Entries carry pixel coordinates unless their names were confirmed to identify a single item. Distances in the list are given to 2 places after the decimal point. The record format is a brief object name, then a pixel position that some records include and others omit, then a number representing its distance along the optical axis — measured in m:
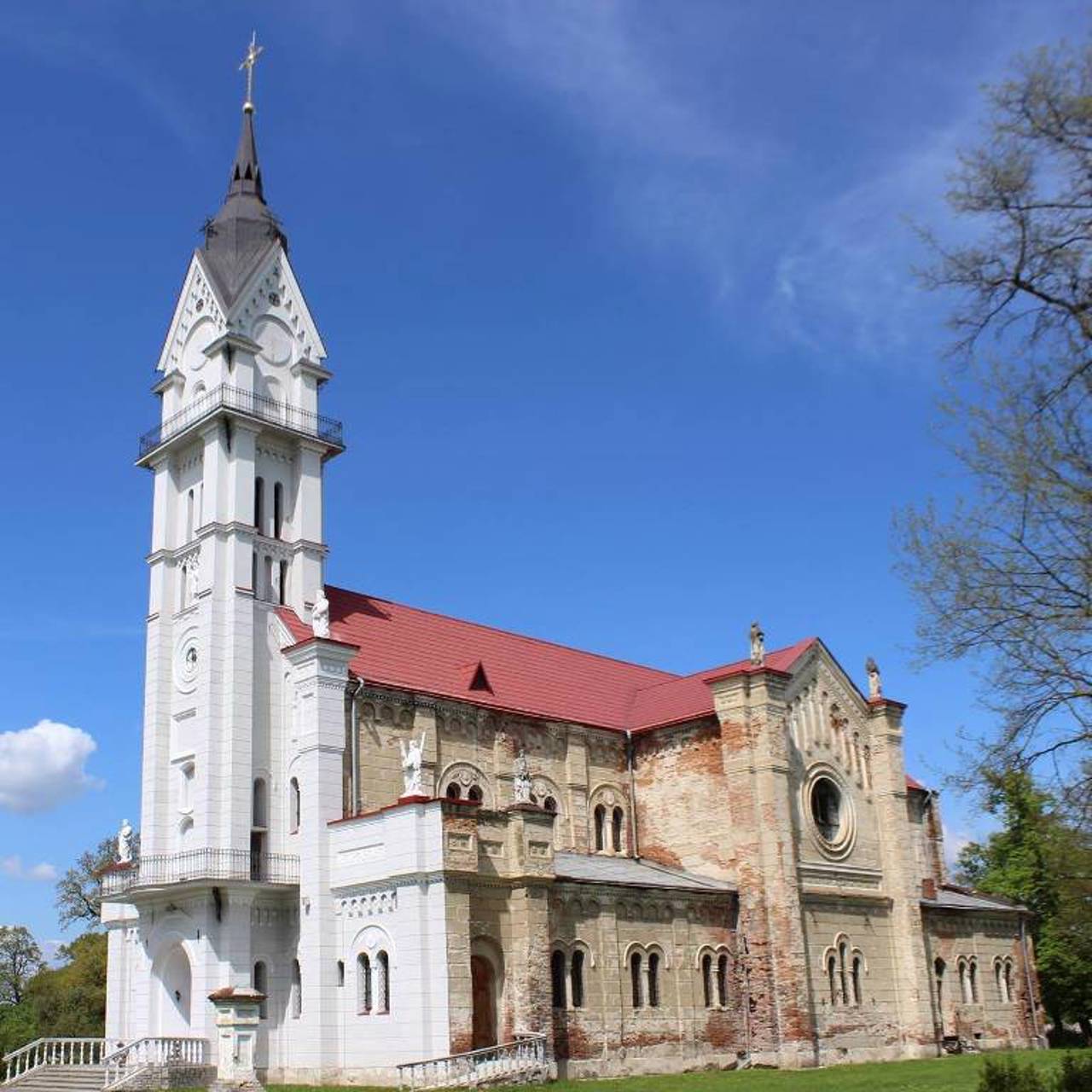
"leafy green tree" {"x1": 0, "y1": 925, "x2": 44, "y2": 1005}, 74.31
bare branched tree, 15.16
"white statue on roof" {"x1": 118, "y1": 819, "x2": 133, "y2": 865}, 40.50
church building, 32.12
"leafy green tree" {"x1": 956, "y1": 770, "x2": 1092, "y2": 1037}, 30.94
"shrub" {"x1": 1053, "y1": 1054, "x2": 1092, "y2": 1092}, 18.39
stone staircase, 33.50
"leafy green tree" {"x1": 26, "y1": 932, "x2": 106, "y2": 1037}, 56.78
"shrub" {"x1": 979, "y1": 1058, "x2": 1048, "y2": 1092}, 17.61
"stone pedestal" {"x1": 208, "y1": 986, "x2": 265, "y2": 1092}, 26.97
